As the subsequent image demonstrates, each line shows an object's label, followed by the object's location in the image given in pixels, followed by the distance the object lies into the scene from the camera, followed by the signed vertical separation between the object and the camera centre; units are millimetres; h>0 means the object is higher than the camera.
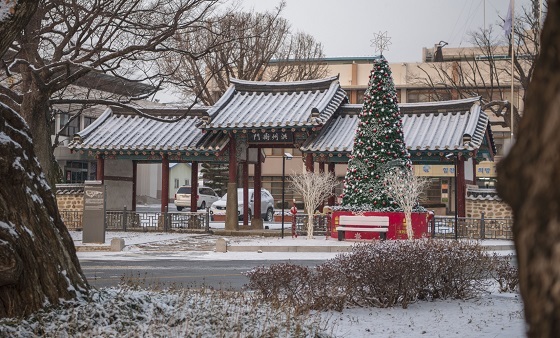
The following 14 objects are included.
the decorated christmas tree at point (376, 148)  26281 +2157
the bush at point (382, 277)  10953 -943
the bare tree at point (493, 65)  42812 +10908
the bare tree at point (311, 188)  27828 +842
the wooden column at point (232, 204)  31922 +298
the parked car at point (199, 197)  52375 +966
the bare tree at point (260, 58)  47844 +9977
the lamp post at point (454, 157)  29000 +2124
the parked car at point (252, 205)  41031 +282
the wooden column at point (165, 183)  33750 +1210
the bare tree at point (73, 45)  23609 +5218
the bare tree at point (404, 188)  24984 +775
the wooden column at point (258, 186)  34281 +1117
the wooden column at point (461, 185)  30722 +1090
